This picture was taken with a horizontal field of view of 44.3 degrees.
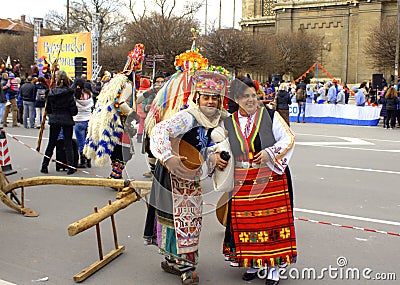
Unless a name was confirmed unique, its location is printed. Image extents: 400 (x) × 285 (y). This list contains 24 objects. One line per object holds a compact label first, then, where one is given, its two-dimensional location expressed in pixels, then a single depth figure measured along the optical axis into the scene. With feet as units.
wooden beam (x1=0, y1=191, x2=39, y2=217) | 20.45
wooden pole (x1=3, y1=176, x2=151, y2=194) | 14.80
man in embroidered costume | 12.79
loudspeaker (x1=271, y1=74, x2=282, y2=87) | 81.96
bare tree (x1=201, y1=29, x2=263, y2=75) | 100.17
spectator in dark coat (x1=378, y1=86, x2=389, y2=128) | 61.25
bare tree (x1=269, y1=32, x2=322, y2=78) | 125.29
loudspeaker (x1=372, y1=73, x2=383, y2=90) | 87.97
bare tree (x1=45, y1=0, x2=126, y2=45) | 172.76
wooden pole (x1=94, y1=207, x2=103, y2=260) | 14.80
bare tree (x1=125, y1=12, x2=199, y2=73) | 116.06
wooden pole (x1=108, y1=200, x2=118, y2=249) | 16.26
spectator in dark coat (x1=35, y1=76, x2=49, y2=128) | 48.42
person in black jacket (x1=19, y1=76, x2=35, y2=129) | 52.60
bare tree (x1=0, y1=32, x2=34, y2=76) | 165.07
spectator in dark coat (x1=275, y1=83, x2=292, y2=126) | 48.24
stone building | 131.34
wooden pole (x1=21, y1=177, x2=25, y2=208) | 20.26
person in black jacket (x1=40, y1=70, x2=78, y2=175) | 28.71
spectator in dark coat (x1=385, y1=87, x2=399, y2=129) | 58.70
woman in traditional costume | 13.21
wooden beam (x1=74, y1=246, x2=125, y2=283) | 14.40
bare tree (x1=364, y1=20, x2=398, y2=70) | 99.07
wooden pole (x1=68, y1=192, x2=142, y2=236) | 12.84
